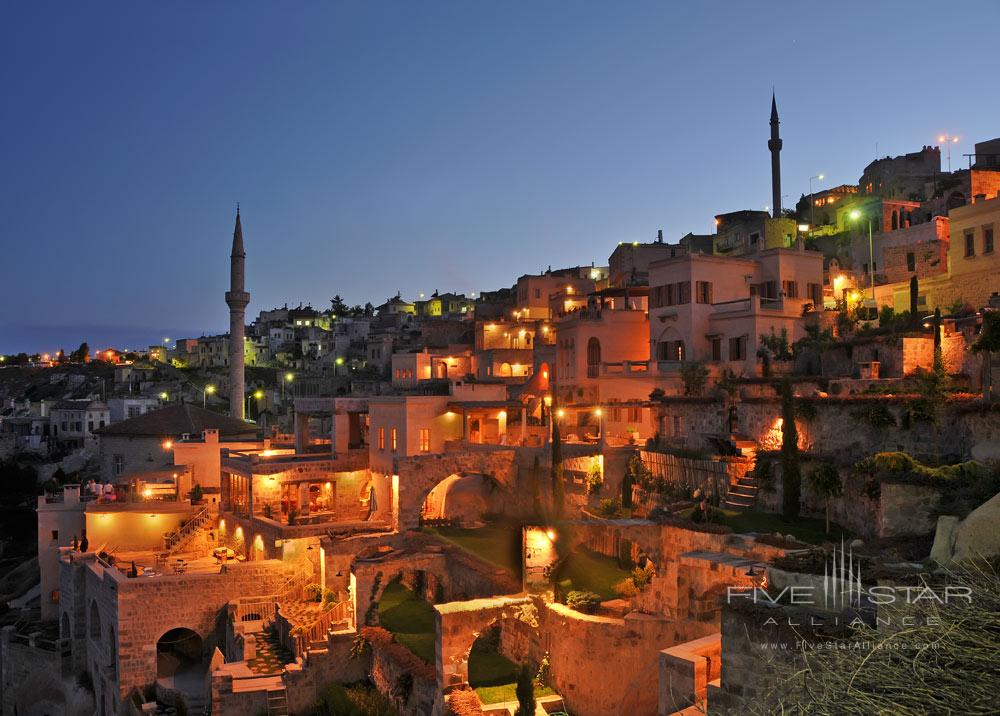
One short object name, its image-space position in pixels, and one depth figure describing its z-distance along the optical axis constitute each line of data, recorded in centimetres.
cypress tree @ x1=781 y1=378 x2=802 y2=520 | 1944
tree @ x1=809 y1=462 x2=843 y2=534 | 1861
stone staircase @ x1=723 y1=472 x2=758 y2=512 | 2141
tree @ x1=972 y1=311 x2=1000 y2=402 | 1828
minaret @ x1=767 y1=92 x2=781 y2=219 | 5700
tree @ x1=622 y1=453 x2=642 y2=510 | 2552
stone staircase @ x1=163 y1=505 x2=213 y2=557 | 3366
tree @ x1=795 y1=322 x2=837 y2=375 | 2819
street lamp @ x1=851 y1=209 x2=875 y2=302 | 3841
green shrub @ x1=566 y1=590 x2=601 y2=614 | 1944
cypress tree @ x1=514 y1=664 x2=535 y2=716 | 1742
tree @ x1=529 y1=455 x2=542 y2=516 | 2908
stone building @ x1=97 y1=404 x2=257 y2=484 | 4672
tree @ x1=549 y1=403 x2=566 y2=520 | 2742
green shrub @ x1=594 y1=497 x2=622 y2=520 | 2514
